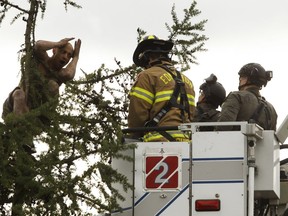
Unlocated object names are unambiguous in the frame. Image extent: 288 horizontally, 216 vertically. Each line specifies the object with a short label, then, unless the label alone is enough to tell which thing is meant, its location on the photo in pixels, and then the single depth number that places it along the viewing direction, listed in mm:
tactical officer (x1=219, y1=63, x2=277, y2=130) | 20391
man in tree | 19516
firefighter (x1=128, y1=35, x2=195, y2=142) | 19844
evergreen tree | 17391
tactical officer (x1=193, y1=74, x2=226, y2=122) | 21922
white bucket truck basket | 17766
